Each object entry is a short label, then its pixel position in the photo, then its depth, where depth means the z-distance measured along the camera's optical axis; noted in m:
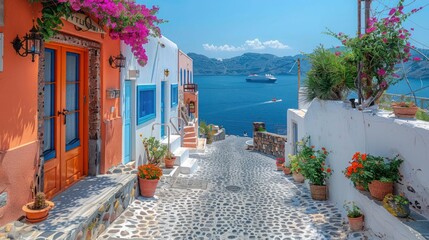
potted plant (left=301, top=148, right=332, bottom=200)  7.76
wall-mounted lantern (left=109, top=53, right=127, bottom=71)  6.88
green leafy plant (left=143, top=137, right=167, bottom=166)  9.21
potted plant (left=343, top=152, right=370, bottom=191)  5.10
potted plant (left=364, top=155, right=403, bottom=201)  4.78
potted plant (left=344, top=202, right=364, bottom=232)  5.48
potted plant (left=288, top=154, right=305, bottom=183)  9.48
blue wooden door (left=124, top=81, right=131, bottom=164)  8.03
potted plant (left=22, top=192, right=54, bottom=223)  4.12
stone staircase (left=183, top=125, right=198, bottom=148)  18.38
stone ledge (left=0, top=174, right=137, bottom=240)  3.91
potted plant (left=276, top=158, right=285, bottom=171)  12.93
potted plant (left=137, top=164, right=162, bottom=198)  7.08
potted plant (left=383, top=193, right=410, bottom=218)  4.23
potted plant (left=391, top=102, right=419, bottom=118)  4.84
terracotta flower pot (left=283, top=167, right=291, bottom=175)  11.55
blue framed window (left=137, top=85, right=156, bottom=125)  8.86
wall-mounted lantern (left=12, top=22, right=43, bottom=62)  4.13
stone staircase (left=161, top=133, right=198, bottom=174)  10.36
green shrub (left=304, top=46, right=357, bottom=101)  6.84
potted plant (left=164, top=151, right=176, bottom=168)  9.52
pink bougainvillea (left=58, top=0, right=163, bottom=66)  5.26
